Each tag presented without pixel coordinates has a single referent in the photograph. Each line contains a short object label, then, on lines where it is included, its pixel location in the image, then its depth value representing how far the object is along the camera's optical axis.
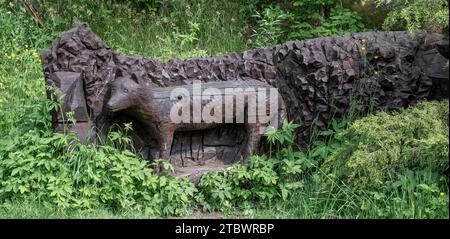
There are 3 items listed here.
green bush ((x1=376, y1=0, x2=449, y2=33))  5.96
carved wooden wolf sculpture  6.02
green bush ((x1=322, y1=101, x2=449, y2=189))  5.50
